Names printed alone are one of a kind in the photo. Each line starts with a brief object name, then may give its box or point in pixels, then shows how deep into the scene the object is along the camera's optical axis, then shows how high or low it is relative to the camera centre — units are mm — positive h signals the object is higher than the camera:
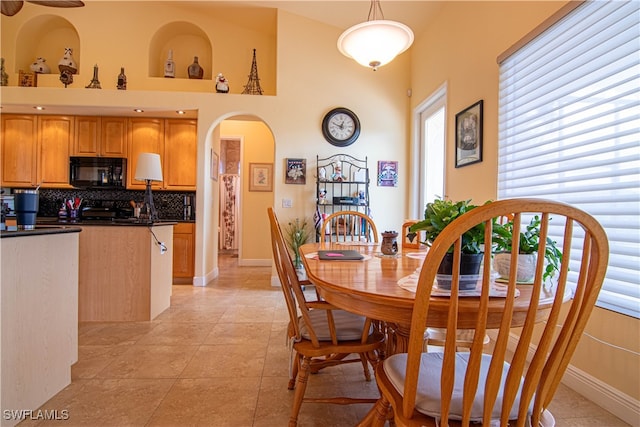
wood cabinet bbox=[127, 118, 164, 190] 4258 +962
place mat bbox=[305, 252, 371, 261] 1541 -223
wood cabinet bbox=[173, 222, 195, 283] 4141 -536
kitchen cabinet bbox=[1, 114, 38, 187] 4184 +774
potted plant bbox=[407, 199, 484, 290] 883 -75
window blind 1506 +532
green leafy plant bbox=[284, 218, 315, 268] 3928 -290
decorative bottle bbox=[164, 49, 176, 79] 4438 +2031
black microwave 4195 +497
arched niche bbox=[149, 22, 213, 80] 4535 +2416
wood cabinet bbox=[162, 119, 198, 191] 4273 +756
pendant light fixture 1903 +1104
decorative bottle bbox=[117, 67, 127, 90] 3988 +1624
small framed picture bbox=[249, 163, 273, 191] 5672 +621
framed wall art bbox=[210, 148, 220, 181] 4297 +652
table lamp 3131 +387
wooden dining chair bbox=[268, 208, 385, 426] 1249 -512
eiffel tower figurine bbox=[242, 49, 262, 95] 4293 +1805
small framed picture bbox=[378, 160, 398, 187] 4199 +538
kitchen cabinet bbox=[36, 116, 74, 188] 4207 +812
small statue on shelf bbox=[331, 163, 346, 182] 4020 +496
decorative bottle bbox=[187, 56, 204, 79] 4520 +2032
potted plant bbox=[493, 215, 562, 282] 1002 -140
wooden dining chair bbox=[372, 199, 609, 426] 667 -280
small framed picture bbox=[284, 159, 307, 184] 4039 +518
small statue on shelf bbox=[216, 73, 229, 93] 3994 +1610
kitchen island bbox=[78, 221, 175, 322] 2613 -529
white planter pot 1043 -172
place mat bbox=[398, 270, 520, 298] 846 -217
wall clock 4078 +1129
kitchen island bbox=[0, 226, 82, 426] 1338 -521
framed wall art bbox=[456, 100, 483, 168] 2686 +722
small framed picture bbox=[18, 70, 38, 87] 4234 +1742
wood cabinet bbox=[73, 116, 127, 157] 4230 +979
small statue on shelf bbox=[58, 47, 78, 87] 4062 +1903
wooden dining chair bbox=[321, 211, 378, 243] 3889 -206
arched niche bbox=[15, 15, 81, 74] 4398 +2402
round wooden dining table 798 -229
